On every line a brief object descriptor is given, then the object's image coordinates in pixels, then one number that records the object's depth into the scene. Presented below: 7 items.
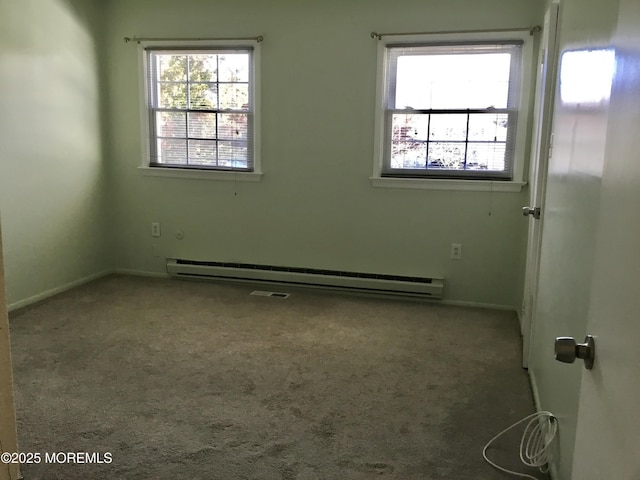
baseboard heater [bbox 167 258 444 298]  4.21
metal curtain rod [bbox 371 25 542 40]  3.75
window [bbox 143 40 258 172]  4.40
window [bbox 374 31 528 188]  3.91
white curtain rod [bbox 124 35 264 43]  4.25
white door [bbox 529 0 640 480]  0.73
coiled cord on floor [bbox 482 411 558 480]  2.07
